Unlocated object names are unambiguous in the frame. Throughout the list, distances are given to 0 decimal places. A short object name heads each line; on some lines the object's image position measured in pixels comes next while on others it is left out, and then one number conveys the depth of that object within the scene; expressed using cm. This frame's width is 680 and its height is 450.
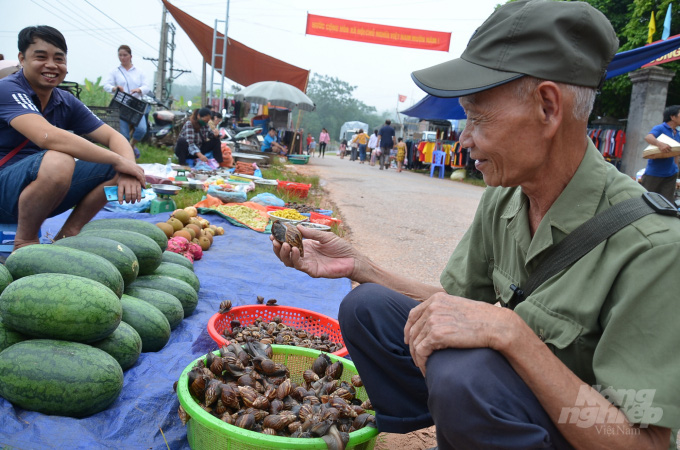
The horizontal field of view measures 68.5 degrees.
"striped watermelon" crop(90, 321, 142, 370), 232
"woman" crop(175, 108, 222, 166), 970
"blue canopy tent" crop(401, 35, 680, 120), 878
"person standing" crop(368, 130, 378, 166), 2556
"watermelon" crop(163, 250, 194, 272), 372
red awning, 1942
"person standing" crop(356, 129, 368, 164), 2864
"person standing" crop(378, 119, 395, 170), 2227
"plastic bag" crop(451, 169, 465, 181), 1893
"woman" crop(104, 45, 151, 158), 934
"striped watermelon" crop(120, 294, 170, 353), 262
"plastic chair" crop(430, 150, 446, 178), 1919
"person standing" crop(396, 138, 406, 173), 2158
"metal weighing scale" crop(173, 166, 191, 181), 772
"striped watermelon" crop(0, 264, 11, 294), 225
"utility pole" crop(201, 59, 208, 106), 2280
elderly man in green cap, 120
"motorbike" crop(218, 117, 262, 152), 1569
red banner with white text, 2252
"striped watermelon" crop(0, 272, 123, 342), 204
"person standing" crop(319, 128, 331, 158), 3041
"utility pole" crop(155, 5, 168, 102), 1953
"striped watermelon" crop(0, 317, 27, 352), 209
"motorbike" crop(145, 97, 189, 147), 1345
